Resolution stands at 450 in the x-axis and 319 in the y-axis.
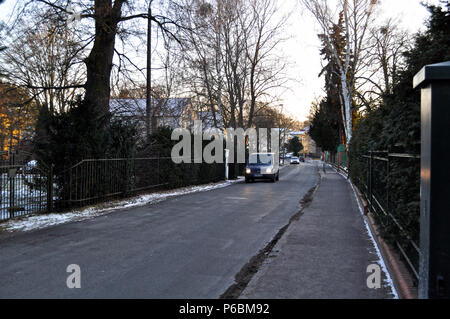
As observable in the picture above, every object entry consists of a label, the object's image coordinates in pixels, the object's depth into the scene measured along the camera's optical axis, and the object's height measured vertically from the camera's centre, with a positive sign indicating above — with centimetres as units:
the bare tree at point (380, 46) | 2786 +796
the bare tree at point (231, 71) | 2719 +609
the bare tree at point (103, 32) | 1502 +484
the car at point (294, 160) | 7469 -52
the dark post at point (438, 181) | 365 -21
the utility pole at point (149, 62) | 1714 +445
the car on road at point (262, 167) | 2628 -66
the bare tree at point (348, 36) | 2680 +813
